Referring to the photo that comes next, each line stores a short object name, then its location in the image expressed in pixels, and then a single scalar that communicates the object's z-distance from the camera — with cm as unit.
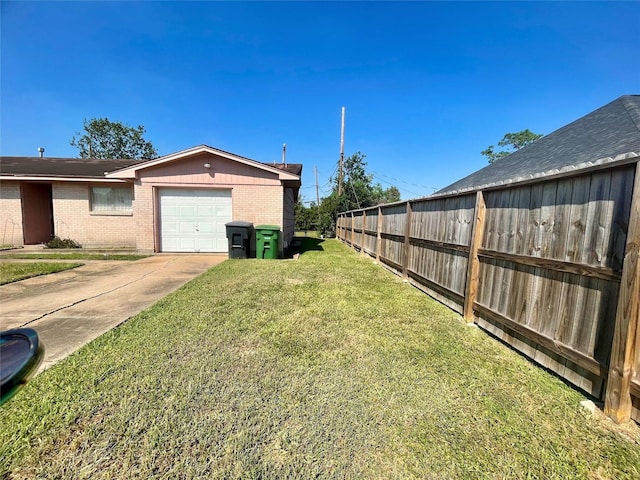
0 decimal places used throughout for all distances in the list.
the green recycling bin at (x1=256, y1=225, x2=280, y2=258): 903
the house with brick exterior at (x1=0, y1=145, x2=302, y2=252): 973
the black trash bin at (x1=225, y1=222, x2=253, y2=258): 894
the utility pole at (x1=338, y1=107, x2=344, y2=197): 2197
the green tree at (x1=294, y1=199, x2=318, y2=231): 2694
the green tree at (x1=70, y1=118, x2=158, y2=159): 3675
